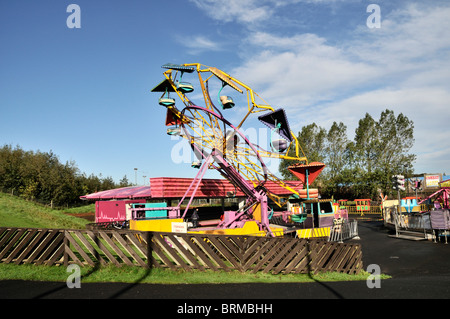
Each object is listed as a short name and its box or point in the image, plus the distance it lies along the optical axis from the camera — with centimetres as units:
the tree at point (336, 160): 5622
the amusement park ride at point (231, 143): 1743
